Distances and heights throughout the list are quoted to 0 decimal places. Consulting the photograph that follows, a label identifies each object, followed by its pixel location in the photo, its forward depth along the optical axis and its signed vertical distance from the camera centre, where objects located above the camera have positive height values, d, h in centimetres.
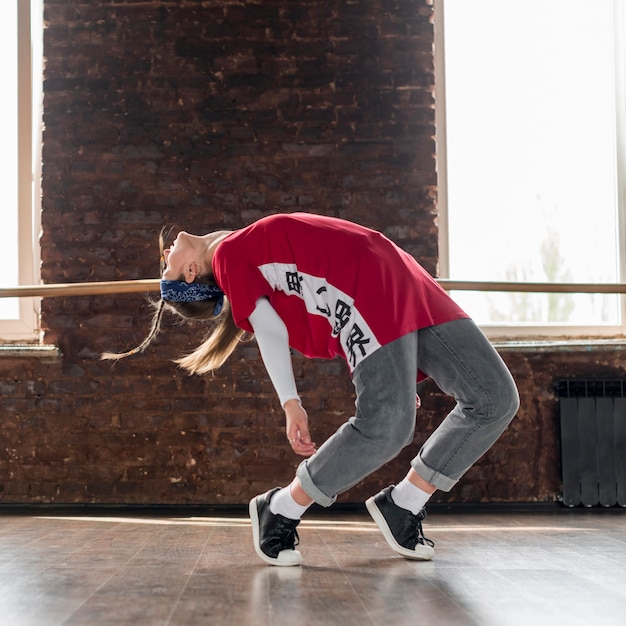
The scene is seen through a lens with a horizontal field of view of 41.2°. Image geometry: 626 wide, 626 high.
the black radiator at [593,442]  352 -53
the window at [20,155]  391 +83
